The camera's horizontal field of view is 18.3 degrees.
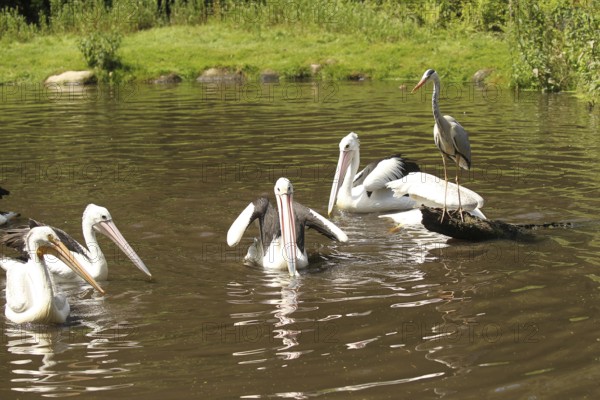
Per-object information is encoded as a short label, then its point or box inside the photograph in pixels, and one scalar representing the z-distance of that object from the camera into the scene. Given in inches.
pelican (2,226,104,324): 470.9
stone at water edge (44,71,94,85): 1786.4
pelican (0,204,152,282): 554.6
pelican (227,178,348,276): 568.3
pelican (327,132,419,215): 748.8
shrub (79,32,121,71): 1813.1
